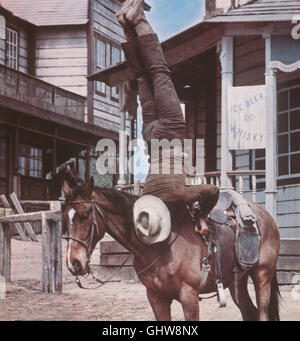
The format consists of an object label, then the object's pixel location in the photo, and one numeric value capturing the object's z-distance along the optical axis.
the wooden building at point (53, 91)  10.97
